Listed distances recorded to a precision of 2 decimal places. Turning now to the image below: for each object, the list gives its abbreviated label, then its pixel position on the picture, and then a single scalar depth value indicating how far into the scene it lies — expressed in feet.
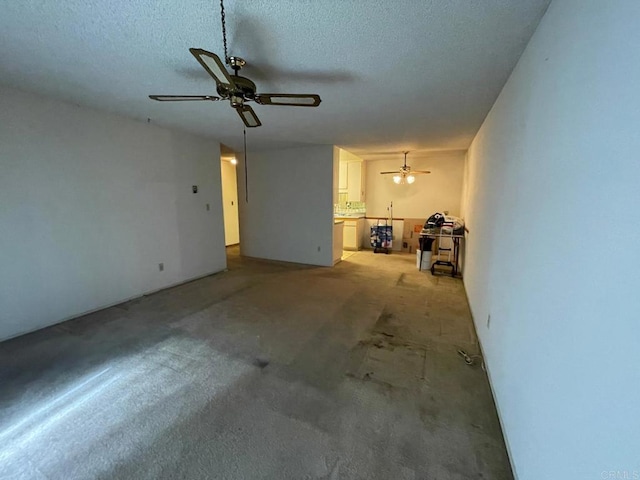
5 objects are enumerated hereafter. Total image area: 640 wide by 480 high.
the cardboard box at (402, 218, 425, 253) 22.33
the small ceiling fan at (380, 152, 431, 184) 20.11
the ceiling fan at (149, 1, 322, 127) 5.27
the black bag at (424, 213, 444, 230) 16.29
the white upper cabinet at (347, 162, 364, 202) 22.74
